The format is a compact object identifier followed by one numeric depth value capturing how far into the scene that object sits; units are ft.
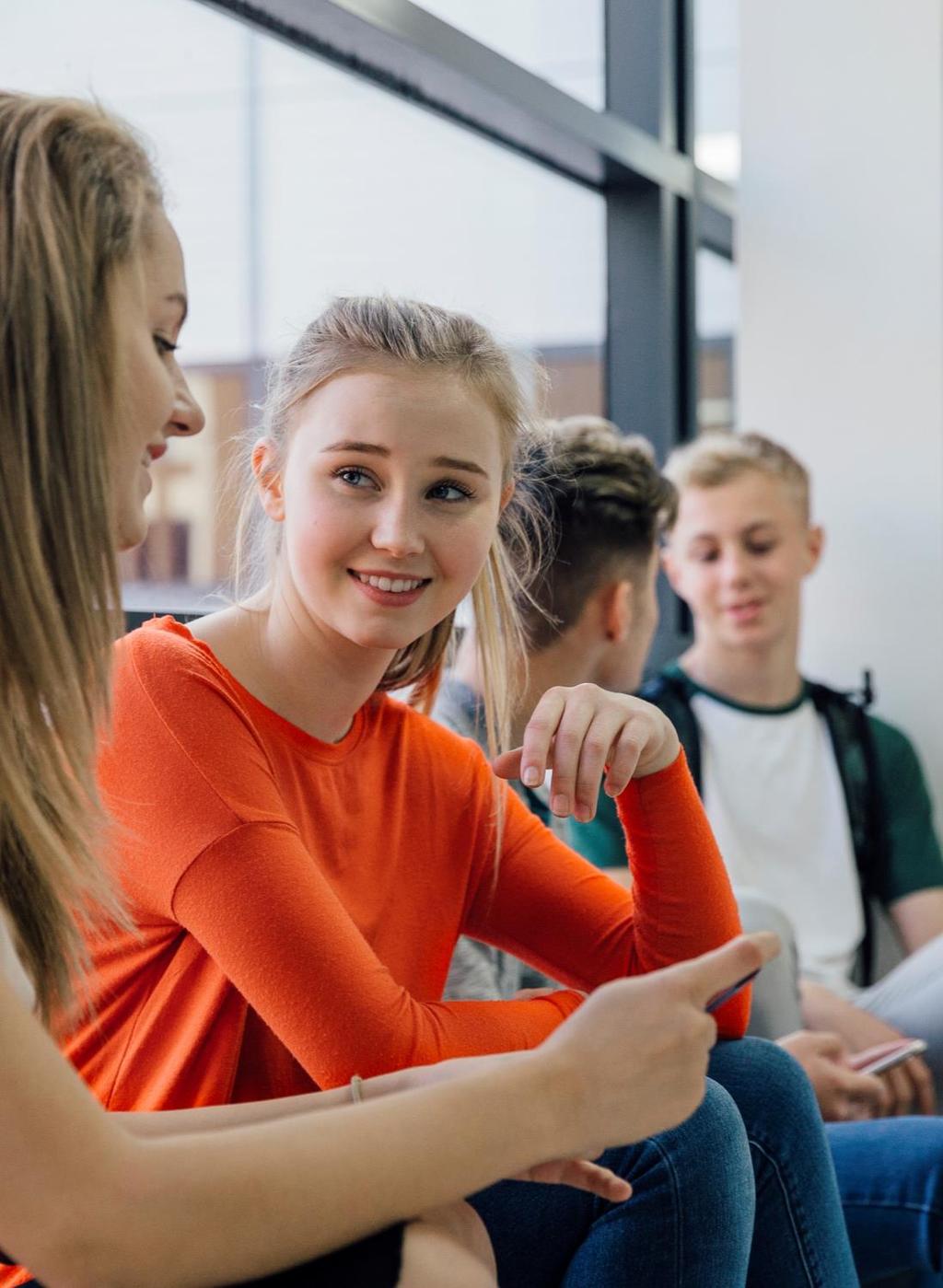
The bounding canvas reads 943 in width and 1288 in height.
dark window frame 7.92
